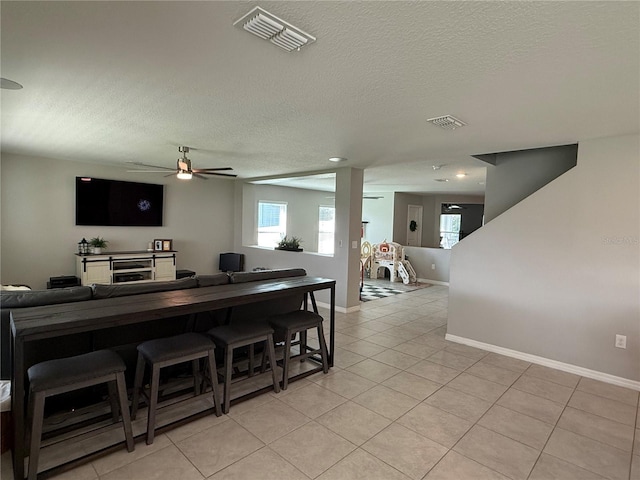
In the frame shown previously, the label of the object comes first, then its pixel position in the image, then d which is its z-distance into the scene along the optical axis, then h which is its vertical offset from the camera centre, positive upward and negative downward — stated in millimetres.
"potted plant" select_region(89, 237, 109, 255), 5797 -500
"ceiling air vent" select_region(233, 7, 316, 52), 1537 +941
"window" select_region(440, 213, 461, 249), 11416 +3
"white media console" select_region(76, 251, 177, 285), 5582 -886
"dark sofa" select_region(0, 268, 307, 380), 2215 -876
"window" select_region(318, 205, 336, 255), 10266 -130
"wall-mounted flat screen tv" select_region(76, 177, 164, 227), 5887 +268
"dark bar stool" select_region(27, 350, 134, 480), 1775 -911
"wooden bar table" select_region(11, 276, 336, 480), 1775 -605
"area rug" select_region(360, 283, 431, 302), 6777 -1415
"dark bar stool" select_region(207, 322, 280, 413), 2553 -931
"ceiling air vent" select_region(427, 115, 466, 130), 2844 +941
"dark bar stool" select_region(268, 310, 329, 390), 2939 -944
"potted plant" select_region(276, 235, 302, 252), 6664 -457
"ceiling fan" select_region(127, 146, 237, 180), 4098 +635
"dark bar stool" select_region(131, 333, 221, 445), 2189 -938
